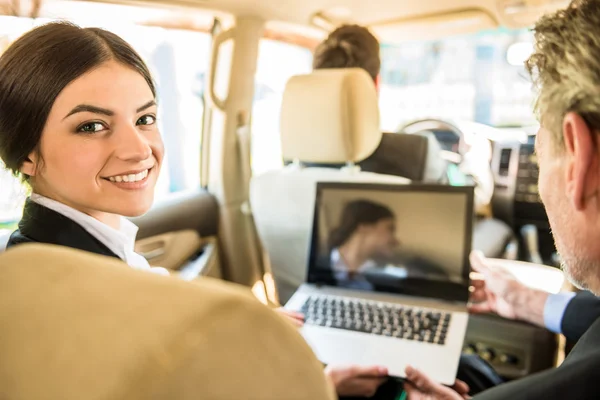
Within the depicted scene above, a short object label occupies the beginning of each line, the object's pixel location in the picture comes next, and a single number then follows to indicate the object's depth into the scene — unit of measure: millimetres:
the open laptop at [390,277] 1312
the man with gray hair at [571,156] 669
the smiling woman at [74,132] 954
